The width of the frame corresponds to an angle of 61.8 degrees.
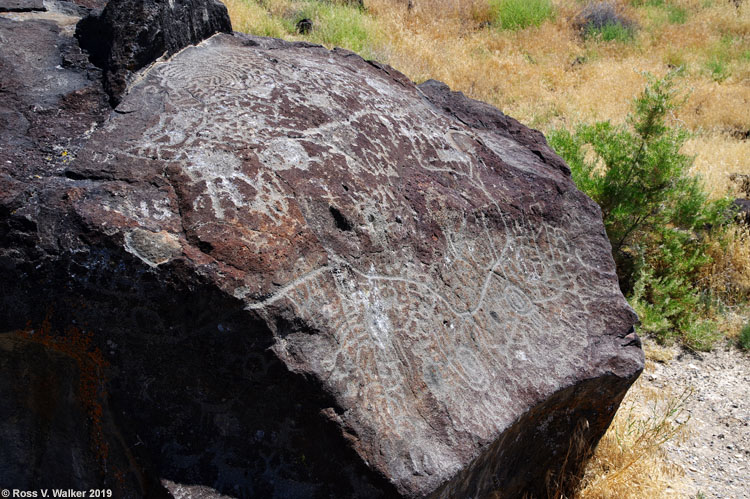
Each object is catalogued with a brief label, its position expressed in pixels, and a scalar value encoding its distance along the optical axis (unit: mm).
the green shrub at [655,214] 3945
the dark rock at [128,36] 2205
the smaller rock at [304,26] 7414
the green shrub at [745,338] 3775
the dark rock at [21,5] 2545
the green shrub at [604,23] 9156
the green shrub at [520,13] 9281
